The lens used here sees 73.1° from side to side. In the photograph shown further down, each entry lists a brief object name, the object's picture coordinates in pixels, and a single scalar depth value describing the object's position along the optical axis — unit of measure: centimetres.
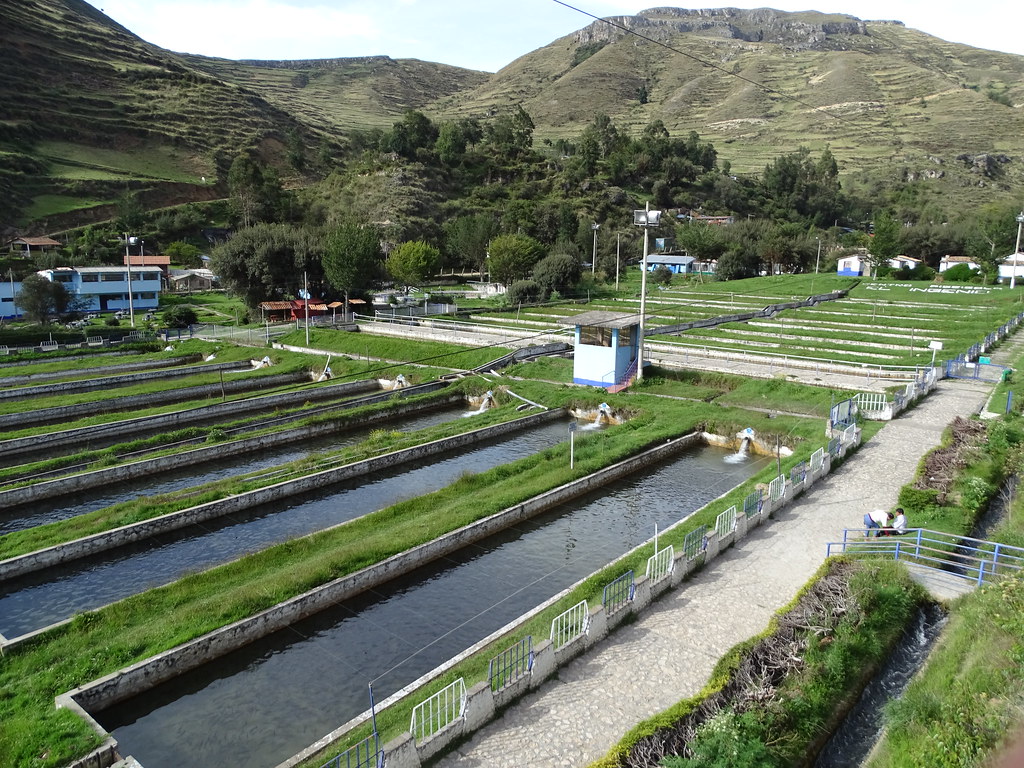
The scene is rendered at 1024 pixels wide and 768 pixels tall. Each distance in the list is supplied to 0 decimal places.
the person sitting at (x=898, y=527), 1555
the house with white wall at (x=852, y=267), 8350
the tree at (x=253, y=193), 9731
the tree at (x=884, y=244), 8362
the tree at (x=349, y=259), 5394
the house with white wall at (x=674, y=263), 8781
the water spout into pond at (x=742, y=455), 2533
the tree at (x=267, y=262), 5453
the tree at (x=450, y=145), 11575
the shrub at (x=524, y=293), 6084
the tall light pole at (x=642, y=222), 3231
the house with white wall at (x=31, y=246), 7938
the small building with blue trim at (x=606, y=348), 3281
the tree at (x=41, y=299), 5116
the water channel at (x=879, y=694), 1011
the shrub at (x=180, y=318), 5255
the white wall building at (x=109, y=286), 6119
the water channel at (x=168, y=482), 2108
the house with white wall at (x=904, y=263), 8350
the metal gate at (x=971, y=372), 3300
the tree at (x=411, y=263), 6569
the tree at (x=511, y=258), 6681
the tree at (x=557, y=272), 6309
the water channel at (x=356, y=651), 1143
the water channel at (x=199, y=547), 1571
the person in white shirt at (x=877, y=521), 1580
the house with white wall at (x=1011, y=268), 7231
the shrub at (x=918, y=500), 1756
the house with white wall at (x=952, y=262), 8300
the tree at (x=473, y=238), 8281
